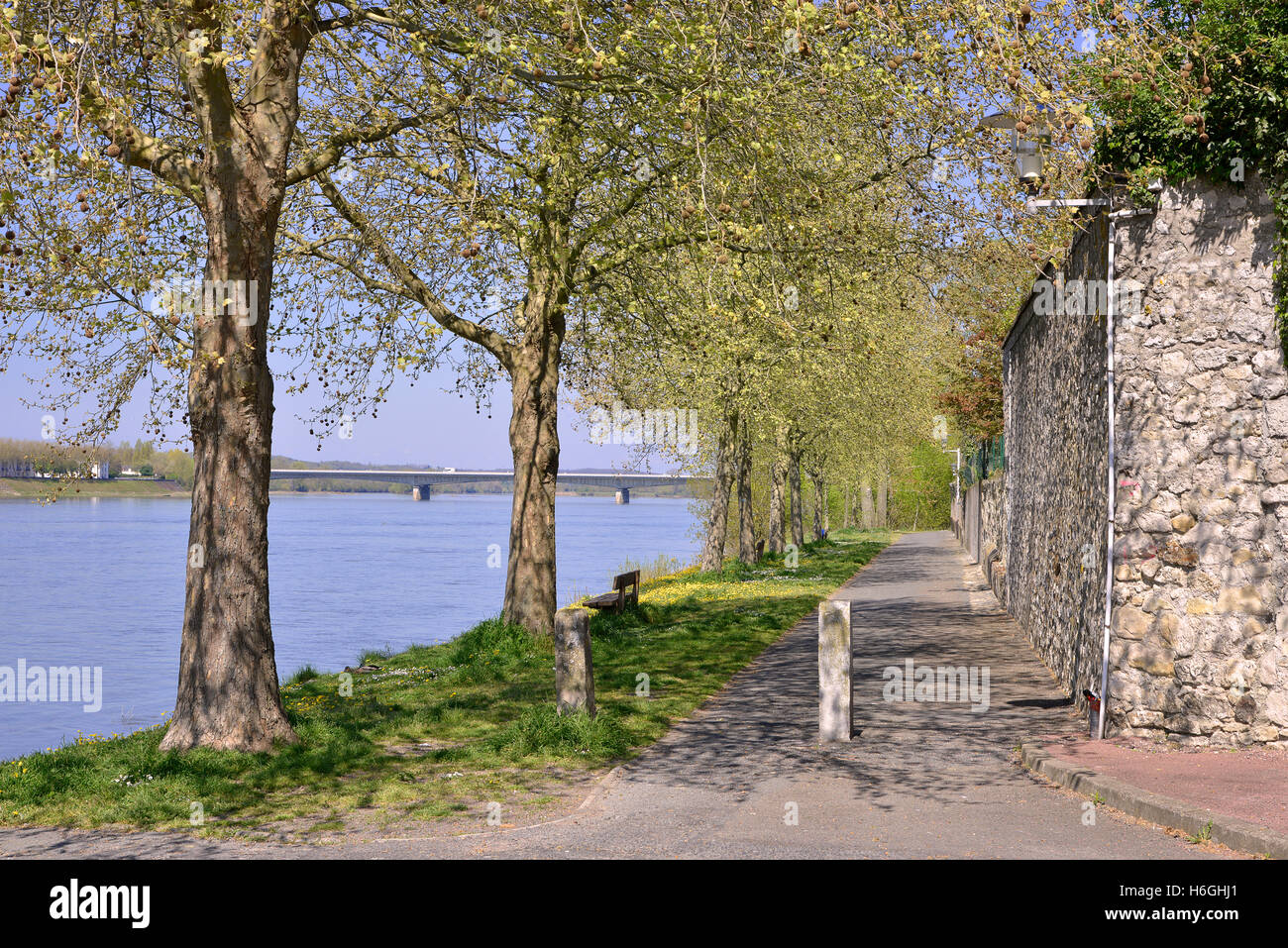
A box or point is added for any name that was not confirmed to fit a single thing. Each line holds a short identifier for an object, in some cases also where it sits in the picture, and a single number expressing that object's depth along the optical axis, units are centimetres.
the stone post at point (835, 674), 982
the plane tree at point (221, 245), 918
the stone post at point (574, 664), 1021
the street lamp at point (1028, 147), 922
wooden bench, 1905
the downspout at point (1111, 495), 955
